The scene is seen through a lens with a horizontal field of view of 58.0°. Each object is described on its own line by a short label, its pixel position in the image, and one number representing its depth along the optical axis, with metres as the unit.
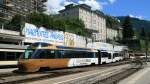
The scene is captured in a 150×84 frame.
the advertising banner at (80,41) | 31.75
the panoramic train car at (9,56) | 15.58
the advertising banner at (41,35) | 22.52
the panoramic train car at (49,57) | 12.37
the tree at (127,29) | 74.84
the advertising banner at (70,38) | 28.80
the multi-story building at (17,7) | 39.02
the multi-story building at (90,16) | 56.27
